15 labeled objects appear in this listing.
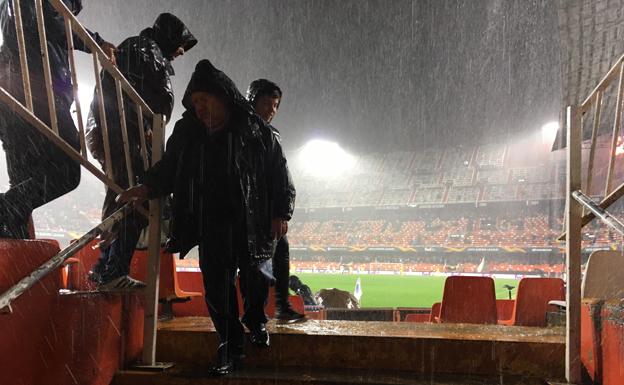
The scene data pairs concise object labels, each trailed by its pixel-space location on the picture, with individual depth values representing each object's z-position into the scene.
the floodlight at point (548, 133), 34.85
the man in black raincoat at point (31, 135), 2.48
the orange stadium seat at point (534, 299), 5.13
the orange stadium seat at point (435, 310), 6.23
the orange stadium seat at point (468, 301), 4.61
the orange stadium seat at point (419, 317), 7.05
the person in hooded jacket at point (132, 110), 2.94
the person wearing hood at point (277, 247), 3.54
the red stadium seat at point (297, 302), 4.56
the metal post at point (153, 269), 2.85
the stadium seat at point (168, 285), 3.67
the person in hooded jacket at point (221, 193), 2.58
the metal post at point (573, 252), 2.55
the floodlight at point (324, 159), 45.16
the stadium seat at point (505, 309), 6.84
